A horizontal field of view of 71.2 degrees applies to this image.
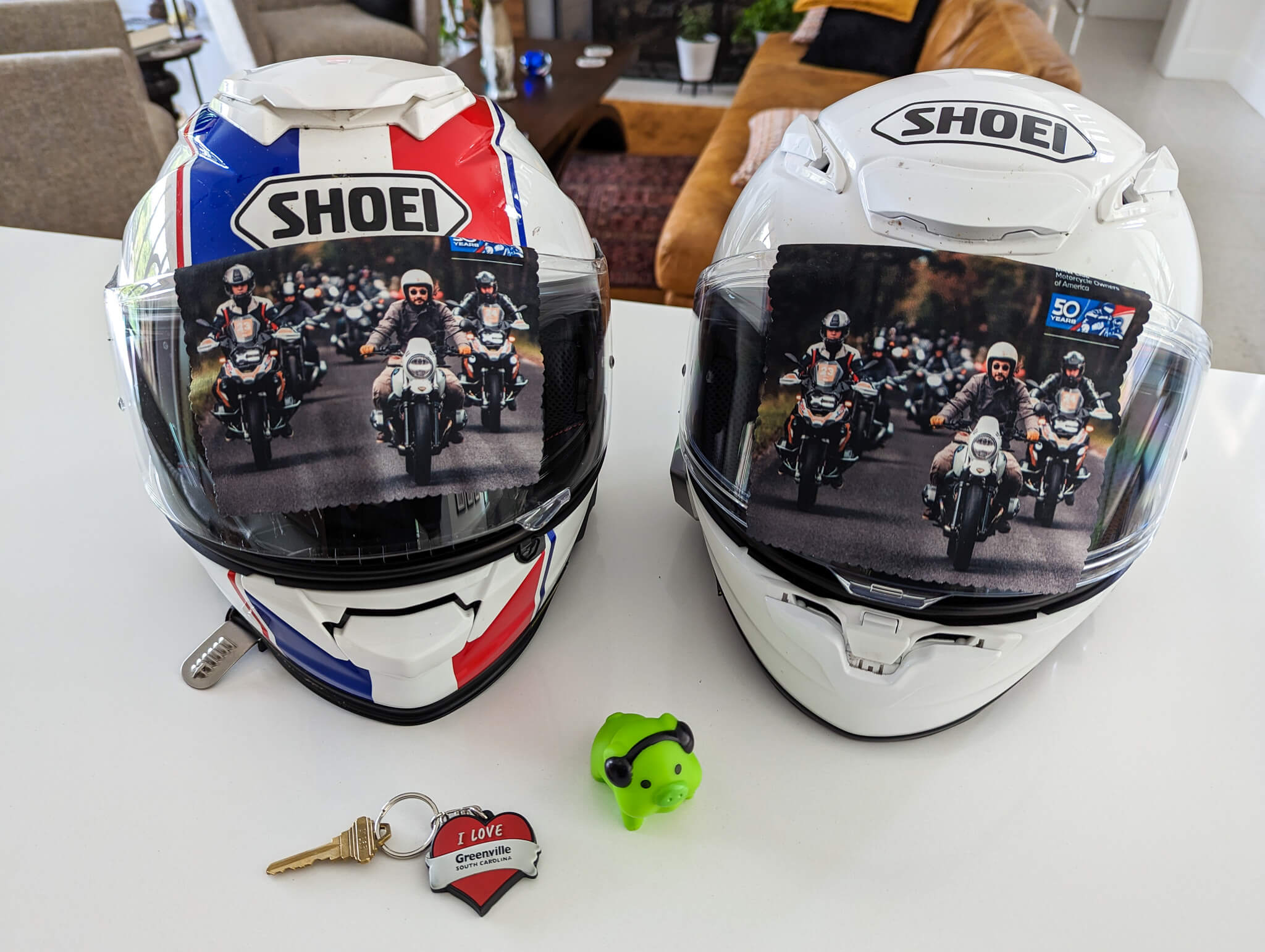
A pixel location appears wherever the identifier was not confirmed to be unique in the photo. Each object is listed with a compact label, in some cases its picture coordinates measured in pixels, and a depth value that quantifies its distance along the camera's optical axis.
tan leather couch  2.03
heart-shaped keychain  0.63
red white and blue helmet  0.69
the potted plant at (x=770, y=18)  3.62
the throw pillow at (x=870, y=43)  2.94
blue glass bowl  2.80
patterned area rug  2.28
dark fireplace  4.03
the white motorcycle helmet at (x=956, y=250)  0.67
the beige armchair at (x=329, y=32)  2.92
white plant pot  3.90
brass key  0.64
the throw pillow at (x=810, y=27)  3.25
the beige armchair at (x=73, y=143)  1.93
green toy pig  0.65
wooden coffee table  2.46
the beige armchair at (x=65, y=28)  2.21
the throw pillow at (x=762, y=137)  2.24
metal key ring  0.65
